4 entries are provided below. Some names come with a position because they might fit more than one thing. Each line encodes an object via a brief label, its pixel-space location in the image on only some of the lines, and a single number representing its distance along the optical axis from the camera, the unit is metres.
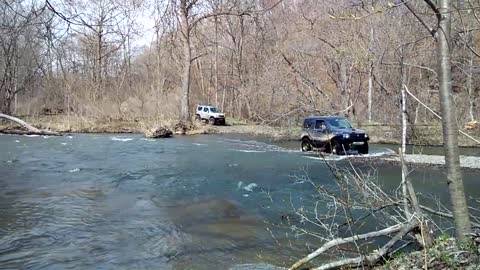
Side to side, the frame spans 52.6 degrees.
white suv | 45.75
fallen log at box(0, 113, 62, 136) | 31.50
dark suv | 22.66
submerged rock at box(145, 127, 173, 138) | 33.66
